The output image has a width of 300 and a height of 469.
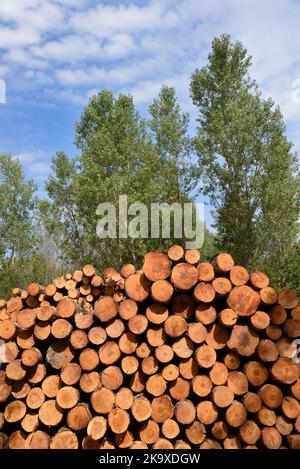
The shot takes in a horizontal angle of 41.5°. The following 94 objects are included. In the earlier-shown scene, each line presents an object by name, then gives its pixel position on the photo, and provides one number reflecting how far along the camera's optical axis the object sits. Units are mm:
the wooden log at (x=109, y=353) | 3635
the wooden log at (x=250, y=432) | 3451
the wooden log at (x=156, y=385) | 3535
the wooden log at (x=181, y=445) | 3430
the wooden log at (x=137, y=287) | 3777
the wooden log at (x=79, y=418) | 3477
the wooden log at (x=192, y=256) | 3846
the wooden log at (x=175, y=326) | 3641
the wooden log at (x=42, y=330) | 3815
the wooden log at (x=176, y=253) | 3865
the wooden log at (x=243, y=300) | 3664
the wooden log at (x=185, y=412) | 3457
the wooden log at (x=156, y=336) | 3662
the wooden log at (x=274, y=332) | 3645
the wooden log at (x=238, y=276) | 3785
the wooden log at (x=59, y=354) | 3740
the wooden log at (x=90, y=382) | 3553
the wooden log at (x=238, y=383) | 3549
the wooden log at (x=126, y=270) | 4324
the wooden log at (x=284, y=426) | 3488
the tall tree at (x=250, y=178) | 15156
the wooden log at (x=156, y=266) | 3770
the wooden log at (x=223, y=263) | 3846
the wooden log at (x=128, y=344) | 3671
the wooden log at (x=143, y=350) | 3666
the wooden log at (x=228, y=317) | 3596
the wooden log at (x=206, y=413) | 3490
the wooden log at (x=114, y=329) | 3707
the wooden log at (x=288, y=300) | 3684
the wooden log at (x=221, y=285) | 3696
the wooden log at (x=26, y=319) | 3832
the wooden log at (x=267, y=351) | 3545
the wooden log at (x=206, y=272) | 3762
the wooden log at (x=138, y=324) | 3660
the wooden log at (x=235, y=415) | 3465
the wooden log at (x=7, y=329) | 3805
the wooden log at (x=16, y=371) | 3699
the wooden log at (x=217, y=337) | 3676
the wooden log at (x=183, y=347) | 3607
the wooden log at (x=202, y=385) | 3504
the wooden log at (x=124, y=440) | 3447
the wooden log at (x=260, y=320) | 3607
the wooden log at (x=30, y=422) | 3600
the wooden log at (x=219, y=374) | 3553
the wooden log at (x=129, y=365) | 3613
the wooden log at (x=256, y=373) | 3564
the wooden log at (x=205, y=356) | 3539
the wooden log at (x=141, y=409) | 3434
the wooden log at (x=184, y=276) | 3709
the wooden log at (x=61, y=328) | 3758
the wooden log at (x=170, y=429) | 3436
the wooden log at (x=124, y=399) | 3475
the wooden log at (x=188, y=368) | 3611
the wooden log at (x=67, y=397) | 3523
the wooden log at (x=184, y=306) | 3801
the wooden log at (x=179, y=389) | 3574
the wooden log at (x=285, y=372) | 3521
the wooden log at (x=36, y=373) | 3746
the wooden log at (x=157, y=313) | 3682
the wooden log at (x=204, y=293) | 3676
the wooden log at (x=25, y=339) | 3824
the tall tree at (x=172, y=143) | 17078
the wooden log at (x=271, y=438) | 3439
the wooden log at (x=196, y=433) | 3463
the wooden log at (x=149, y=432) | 3469
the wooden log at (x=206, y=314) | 3691
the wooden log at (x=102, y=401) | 3463
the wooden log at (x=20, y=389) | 3715
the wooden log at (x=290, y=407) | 3504
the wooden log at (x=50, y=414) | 3529
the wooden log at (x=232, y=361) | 3636
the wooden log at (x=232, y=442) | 3494
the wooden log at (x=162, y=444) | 3412
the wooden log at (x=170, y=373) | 3580
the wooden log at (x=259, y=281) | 3773
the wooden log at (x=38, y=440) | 3516
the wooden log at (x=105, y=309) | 3762
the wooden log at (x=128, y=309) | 3734
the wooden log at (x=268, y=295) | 3689
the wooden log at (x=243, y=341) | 3596
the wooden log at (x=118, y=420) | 3389
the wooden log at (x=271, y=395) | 3494
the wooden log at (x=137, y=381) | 3602
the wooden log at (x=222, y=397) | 3457
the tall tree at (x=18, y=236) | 17672
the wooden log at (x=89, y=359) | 3641
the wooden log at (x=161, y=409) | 3504
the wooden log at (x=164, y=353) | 3578
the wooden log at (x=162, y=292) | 3676
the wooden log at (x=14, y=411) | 3631
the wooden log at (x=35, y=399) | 3643
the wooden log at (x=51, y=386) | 3658
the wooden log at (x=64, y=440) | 3443
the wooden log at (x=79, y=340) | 3712
